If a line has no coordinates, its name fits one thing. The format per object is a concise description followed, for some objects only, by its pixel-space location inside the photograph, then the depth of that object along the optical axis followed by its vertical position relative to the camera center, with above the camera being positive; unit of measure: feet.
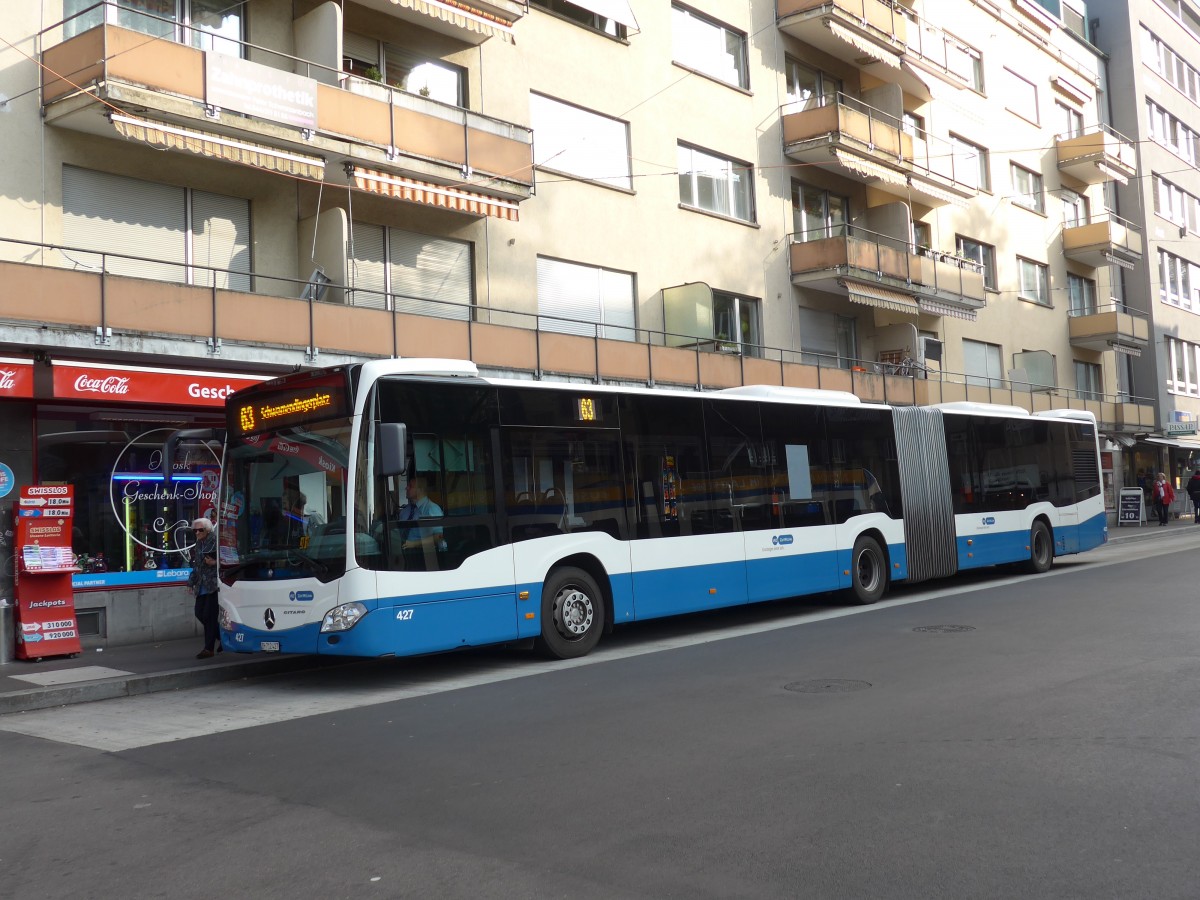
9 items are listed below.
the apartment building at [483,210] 46.78 +17.97
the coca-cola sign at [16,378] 41.19 +6.09
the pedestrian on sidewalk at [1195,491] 118.32 -1.21
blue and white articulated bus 34.04 +0.22
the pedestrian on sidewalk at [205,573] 40.96 -1.50
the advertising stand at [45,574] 42.11 -1.27
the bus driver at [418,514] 34.45 +0.23
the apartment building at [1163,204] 148.15 +38.69
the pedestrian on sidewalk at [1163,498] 117.39 -1.83
